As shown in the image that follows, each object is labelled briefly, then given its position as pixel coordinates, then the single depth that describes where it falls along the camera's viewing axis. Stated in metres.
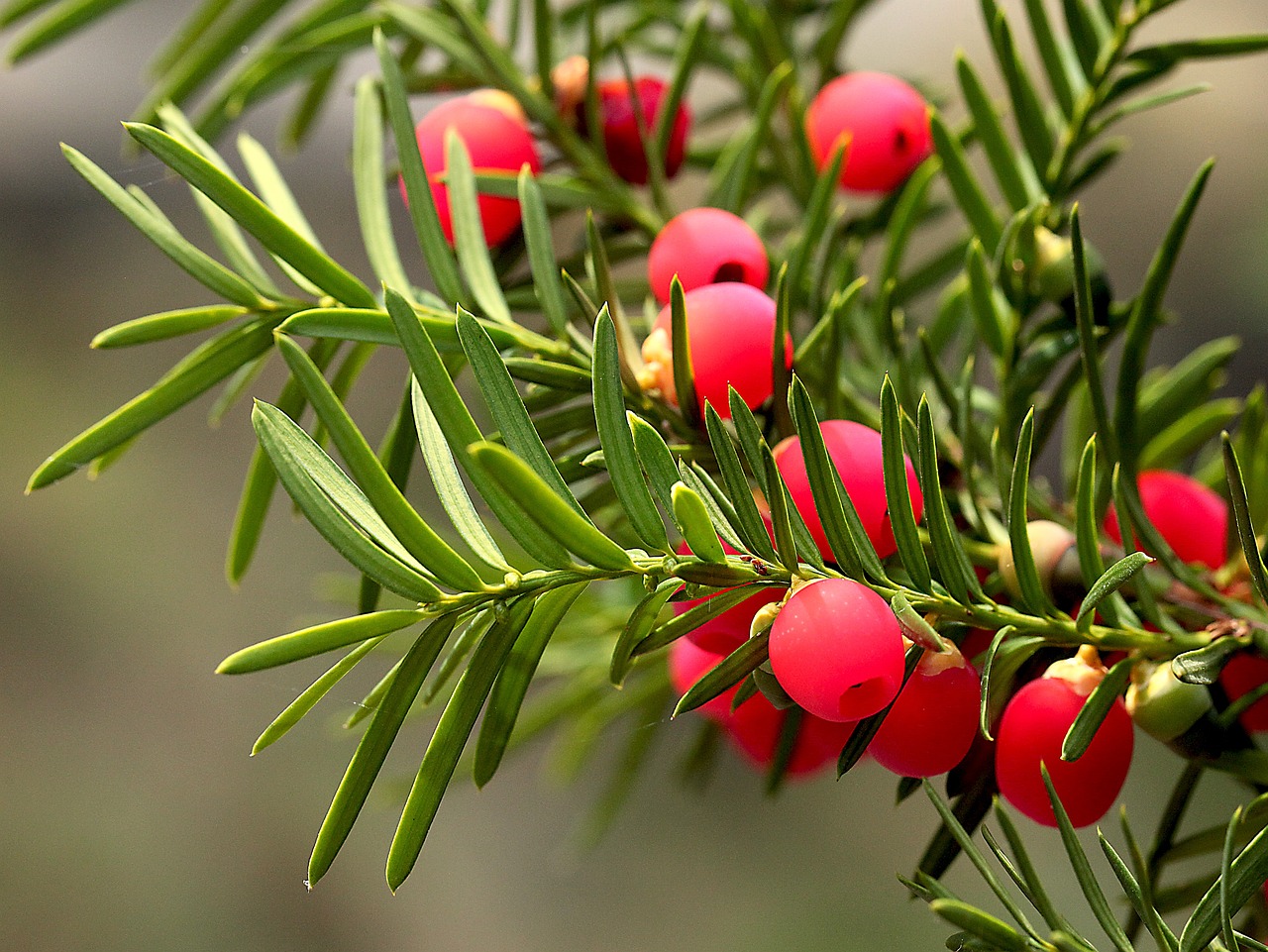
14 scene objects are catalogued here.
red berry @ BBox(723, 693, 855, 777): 0.51
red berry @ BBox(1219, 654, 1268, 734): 0.50
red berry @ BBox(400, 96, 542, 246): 0.51
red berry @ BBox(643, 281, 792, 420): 0.49
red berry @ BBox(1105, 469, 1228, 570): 0.52
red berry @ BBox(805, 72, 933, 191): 0.53
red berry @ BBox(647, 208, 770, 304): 0.50
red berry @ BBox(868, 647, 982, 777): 0.48
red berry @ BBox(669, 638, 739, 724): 0.50
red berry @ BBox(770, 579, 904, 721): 0.47
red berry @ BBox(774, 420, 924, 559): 0.48
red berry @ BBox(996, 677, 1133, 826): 0.48
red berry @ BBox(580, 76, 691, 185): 0.53
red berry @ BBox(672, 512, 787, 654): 0.48
